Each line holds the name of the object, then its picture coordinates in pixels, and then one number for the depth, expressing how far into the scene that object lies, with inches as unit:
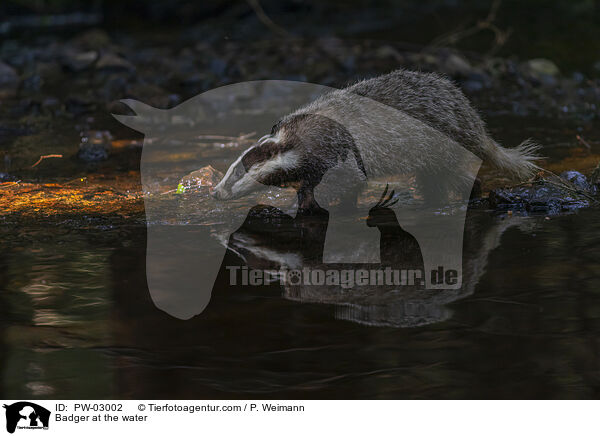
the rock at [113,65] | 570.9
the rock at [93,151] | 347.6
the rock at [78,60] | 580.7
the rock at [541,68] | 528.4
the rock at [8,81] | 524.7
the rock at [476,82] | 507.8
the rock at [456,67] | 524.4
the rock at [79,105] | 468.8
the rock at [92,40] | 660.7
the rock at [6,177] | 309.5
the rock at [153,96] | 472.7
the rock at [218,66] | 567.1
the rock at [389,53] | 561.0
